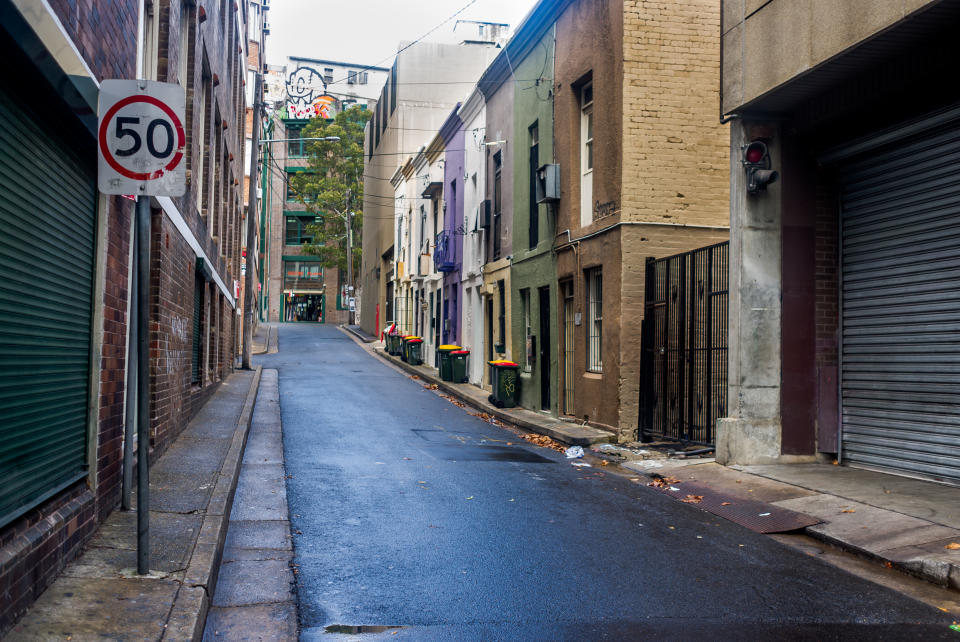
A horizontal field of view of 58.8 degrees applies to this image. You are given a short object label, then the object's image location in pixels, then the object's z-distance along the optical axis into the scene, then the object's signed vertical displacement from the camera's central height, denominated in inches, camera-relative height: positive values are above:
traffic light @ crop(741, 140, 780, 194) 403.2 +85.3
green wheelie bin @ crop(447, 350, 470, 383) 947.3 -28.9
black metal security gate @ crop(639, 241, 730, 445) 467.8 -1.3
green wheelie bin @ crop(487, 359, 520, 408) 724.0 -37.8
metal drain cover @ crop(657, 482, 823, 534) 290.8 -62.5
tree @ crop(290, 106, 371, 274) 2290.8 +431.1
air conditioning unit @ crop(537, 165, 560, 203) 643.5 +118.6
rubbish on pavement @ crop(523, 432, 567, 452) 522.6 -64.6
